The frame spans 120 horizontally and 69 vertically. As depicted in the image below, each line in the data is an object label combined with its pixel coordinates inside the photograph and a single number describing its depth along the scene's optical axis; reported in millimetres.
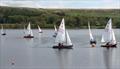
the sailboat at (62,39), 93456
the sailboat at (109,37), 98375
